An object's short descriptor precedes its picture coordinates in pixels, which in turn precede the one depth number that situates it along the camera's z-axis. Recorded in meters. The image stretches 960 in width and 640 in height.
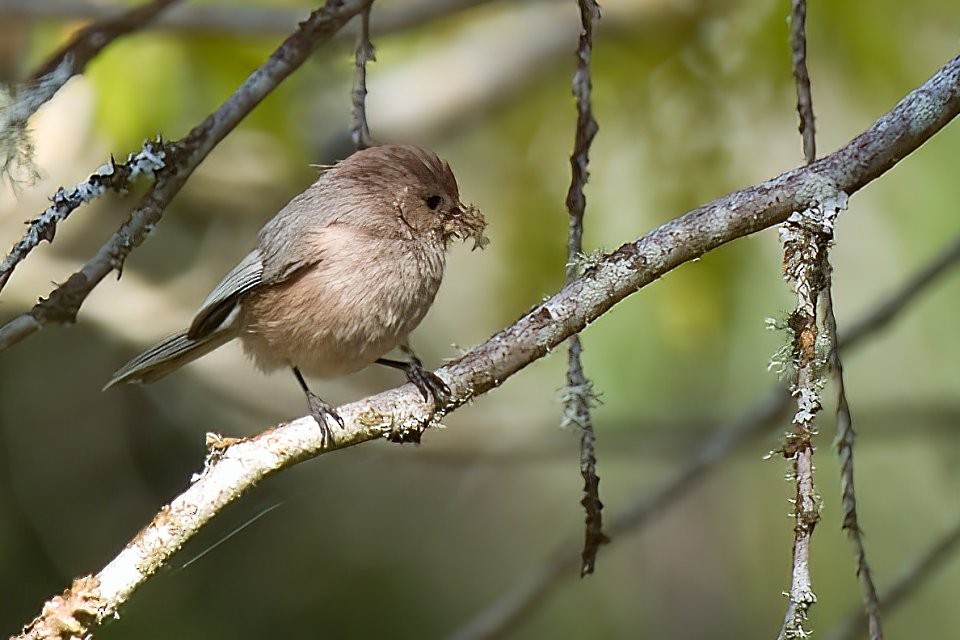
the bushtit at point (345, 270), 6.16
